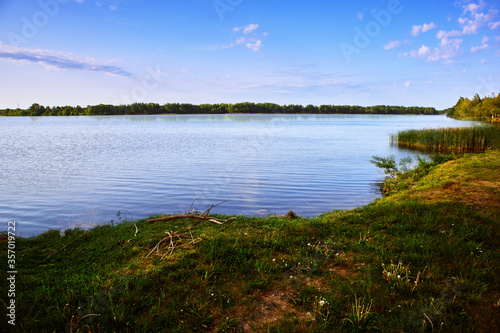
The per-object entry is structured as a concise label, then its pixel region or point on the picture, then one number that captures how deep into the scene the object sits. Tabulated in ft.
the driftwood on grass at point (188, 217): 22.50
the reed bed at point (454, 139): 94.07
